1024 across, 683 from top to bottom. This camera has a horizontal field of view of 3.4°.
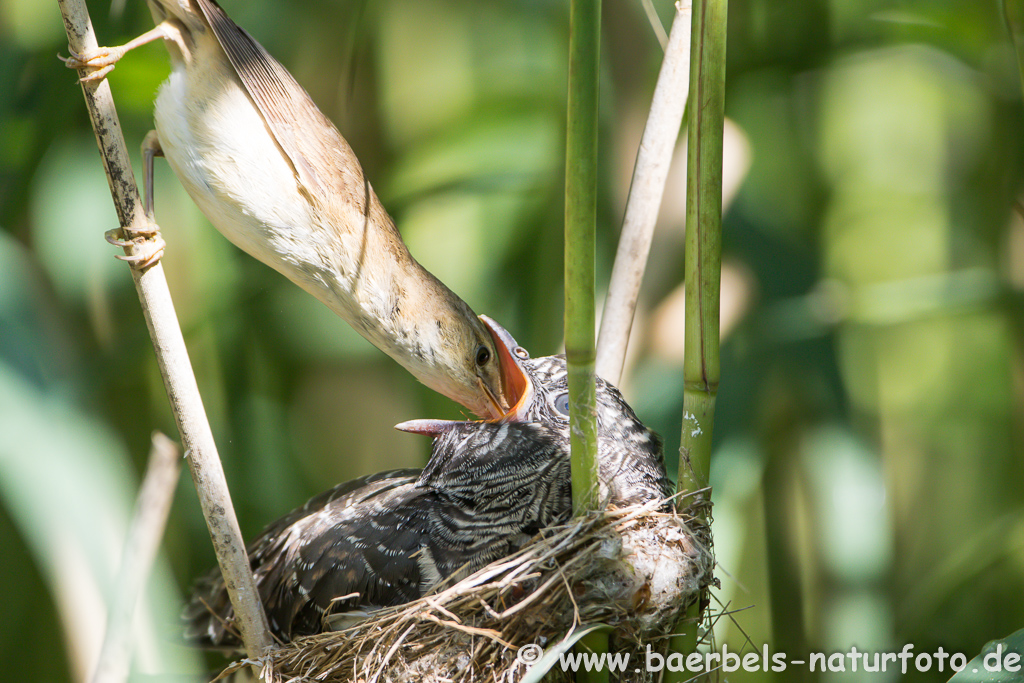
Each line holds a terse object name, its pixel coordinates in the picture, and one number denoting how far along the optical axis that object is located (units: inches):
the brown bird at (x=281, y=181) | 133.9
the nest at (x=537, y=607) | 133.1
